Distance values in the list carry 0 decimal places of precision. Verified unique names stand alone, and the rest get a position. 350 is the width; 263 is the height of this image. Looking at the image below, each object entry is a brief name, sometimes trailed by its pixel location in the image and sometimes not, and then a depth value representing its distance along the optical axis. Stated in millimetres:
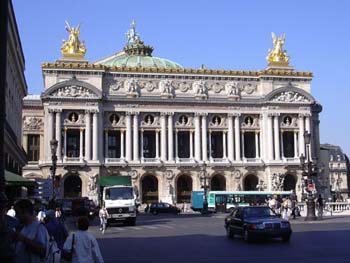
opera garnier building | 83875
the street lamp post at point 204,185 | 72062
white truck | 43250
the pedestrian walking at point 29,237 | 9367
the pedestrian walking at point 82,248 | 10724
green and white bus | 75250
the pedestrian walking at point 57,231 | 15203
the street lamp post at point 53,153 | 42094
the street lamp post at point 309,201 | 45250
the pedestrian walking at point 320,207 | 47050
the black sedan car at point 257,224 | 26125
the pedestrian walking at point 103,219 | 36219
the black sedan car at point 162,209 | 74188
